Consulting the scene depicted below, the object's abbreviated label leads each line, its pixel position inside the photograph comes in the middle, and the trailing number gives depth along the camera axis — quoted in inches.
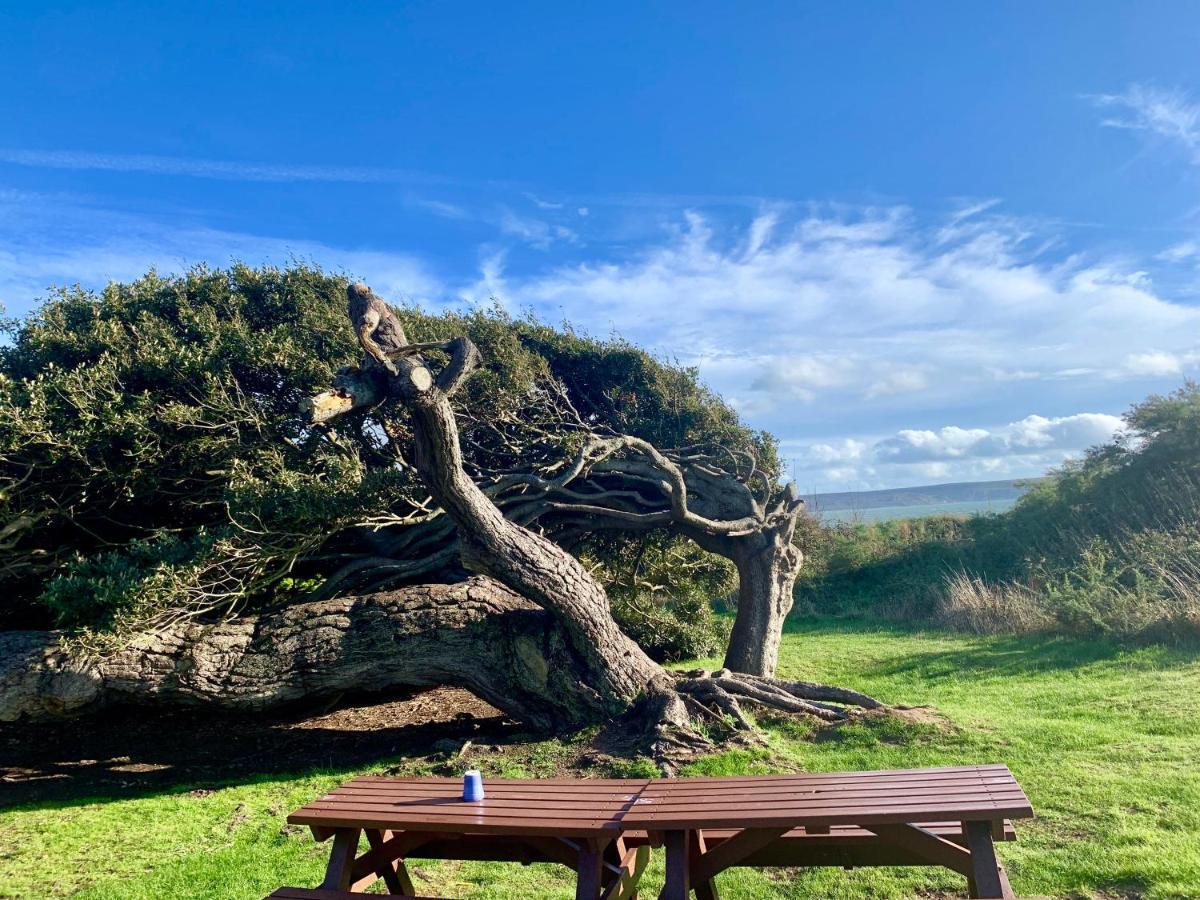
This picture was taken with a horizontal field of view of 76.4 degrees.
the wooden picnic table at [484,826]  134.3
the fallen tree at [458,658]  299.7
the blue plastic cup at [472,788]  152.1
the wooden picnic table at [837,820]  124.6
